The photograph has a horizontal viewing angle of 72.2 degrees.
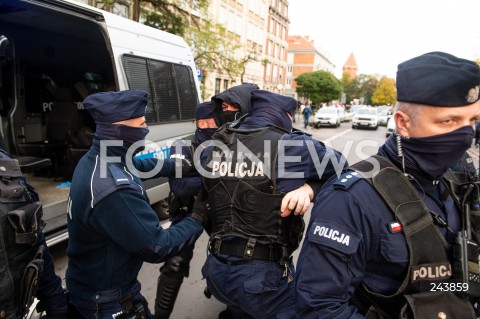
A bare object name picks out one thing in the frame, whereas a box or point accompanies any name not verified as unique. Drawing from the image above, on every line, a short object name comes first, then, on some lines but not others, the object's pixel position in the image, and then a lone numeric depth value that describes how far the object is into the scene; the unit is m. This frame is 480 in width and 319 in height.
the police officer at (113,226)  1.69
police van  4.11
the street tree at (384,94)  74.19
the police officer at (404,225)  1.21
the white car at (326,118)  24.67
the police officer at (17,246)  1.33
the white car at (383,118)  29.26
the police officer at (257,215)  1.87
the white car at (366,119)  24.09
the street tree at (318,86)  50.12
